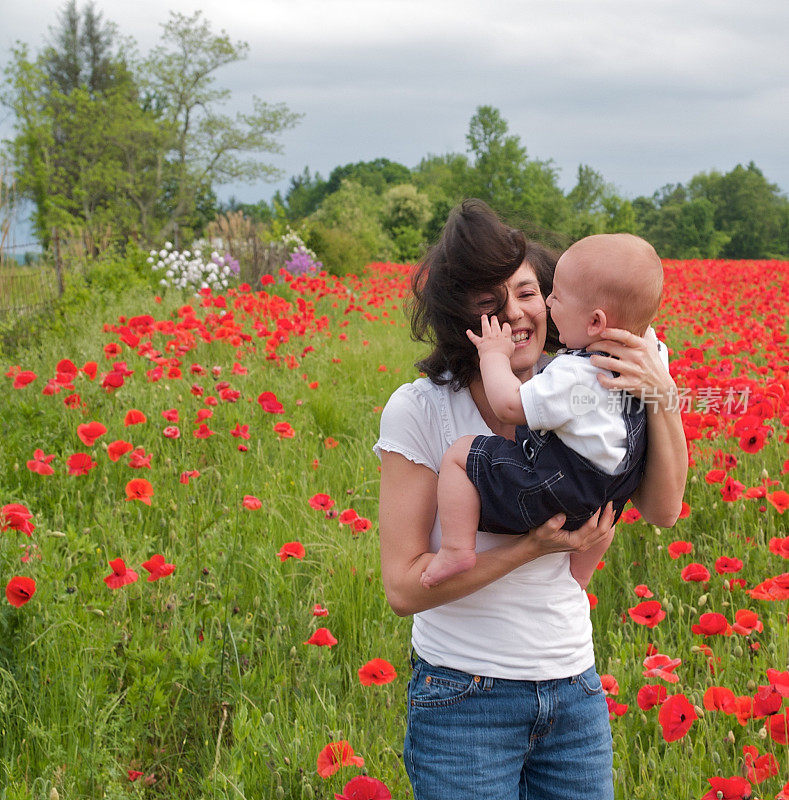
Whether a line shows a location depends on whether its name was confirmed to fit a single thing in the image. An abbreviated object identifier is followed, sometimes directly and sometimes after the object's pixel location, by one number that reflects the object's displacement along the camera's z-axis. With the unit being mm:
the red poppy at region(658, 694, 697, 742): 1745
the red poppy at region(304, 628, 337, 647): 2129
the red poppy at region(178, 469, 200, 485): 2991
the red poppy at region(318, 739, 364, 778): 1733
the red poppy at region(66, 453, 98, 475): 2965
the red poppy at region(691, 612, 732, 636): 2074
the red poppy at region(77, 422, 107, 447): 3127
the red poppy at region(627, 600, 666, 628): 2154
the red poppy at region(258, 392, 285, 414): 3466
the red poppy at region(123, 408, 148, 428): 3330
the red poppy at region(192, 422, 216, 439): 3583
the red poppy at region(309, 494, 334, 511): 2735
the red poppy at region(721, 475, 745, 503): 2768
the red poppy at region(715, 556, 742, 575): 2408
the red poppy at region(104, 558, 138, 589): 2170
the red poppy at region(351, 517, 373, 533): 2668
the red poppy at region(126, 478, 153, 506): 2636
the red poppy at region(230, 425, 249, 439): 3451
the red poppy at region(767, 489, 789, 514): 2799
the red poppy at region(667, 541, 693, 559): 2629
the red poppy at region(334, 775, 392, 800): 1565
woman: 1490
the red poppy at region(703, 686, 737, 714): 1852
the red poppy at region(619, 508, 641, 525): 3025
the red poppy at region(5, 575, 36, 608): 2113
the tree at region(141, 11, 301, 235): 35062
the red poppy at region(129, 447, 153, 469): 2996
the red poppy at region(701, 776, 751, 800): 1560
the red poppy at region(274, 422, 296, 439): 3417
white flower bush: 11148
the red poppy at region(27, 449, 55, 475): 2963
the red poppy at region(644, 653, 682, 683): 1848
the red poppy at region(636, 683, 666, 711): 1923
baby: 1464
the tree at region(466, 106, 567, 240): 48281
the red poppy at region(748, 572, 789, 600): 2045
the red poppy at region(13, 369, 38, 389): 3769
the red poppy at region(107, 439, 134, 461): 2929
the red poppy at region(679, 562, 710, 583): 2361
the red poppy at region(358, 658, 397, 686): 1952
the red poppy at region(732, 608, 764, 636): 2098
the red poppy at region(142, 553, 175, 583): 2271
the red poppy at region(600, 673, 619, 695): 1986
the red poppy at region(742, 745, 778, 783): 1734
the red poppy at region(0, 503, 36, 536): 2279
